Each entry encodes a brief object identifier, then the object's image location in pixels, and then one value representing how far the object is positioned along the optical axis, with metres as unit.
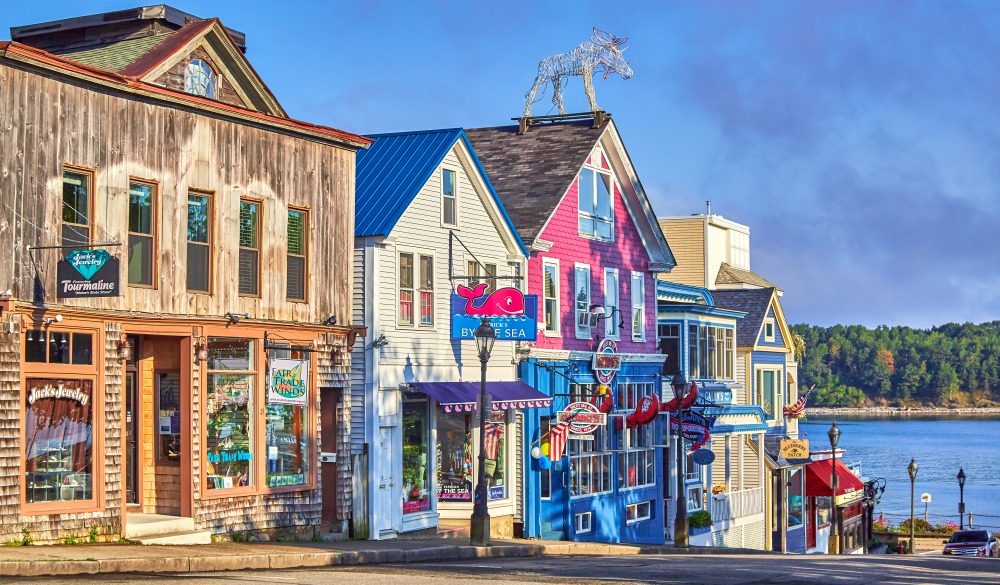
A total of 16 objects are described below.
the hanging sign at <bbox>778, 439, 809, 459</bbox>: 49.78
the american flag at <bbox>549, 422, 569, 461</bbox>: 35.09
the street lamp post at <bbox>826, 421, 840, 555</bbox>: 58.69
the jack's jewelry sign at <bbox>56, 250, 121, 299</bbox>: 20.14
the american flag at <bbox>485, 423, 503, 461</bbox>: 33.30
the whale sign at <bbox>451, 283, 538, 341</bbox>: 31.28
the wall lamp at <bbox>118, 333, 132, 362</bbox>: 22.45
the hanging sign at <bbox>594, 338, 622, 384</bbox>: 37.78
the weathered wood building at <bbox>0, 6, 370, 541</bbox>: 20.97
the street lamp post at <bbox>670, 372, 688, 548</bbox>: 35.53
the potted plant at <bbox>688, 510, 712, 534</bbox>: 44.06
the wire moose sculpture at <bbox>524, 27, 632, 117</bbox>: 40.97
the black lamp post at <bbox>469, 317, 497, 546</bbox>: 27.27
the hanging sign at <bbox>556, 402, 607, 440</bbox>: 34.16
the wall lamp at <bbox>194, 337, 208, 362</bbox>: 24.19
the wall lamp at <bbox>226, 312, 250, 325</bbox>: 24.81
